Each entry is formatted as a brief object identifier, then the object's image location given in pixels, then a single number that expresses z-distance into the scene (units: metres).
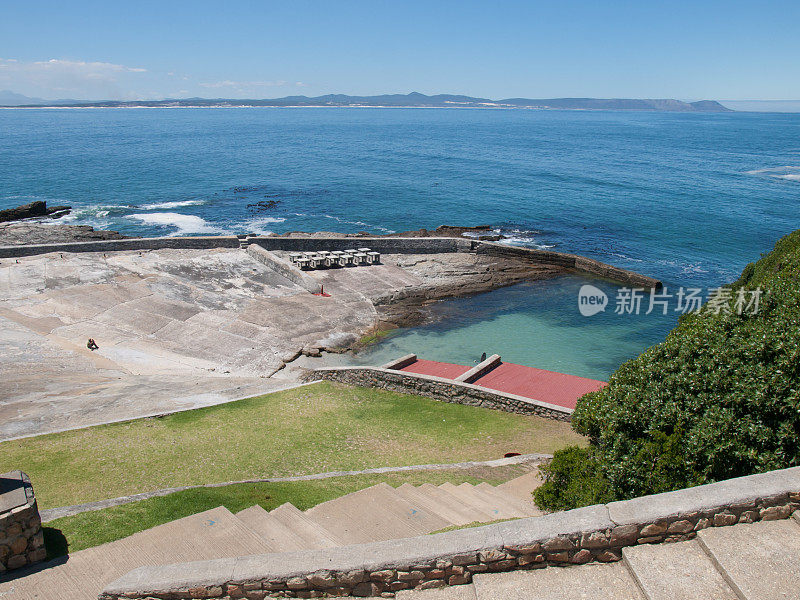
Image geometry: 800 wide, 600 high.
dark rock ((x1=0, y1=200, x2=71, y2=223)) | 49.03
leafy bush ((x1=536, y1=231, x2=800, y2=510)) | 8.09
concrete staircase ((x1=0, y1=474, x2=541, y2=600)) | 7.44
